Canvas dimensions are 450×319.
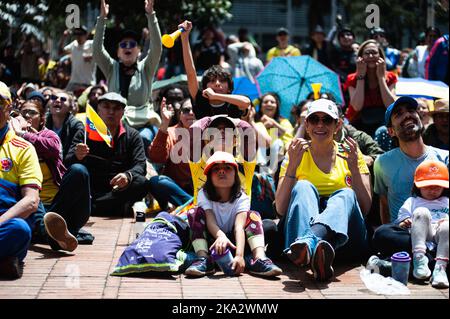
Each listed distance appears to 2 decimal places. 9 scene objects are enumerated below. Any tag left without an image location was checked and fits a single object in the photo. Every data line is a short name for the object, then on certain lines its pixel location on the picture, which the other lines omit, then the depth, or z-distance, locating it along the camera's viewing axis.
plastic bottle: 7.38
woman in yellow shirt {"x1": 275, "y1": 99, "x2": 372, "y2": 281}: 5.30
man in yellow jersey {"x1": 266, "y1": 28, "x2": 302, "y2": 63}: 13.98
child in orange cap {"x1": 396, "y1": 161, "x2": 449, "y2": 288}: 5.22
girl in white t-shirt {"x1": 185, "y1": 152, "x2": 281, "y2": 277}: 5.56
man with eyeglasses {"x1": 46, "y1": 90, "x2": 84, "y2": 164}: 7.90
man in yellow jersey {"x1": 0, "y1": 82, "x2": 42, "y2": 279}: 5.24
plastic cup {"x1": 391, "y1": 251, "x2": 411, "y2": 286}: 5.20
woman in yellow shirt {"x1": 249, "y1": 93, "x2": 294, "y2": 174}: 8.69
